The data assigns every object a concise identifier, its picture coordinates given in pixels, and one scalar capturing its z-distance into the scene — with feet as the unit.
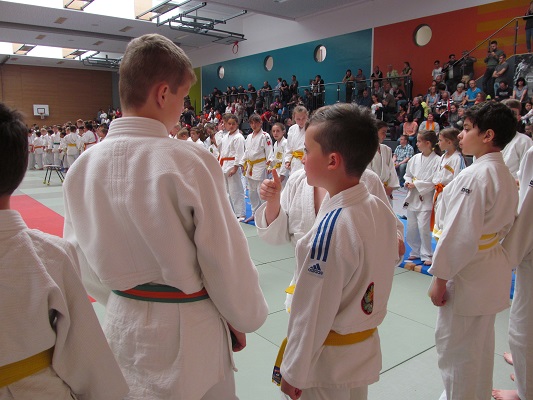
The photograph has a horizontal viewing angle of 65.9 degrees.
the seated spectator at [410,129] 36.09
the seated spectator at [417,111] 37.20
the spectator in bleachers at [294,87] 53.16
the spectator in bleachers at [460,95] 35.53
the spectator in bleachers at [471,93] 34.85
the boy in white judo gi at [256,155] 25.26
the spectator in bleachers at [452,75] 37.99
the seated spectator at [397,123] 38.93
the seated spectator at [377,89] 41.96
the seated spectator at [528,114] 27.13
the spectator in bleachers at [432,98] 37.03
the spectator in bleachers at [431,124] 34.27
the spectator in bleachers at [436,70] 39.76
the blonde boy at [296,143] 21.83
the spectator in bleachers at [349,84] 46.28
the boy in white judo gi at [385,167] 18.12
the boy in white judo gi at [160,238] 4.10
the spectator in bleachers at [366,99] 43.29
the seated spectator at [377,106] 40.40
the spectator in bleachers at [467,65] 37.86
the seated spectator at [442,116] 35.12
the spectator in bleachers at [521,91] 30.53
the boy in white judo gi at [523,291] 7.39
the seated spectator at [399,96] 40.55
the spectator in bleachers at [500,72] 33.12
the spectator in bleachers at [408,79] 41.52
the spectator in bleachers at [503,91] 32.07
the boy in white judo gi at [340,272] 4.52
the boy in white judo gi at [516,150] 16.85
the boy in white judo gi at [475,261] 6.62
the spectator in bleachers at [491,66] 34.91
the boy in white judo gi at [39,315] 3.15
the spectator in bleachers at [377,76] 42.96
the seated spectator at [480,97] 31.58
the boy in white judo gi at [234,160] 26.07
